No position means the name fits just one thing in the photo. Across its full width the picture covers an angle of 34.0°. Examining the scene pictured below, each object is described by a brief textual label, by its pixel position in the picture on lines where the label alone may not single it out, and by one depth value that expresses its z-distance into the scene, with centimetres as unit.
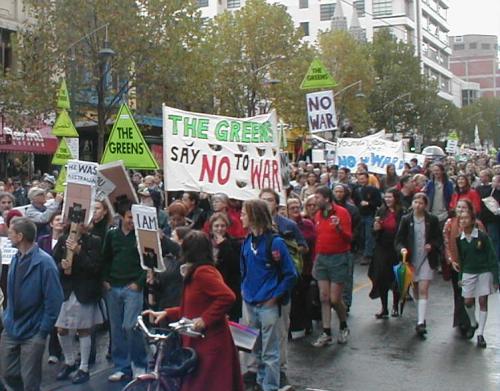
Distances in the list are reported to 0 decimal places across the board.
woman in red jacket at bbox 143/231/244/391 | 567
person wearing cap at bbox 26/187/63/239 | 1026
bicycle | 551
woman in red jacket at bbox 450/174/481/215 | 1378
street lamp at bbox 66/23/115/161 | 2275
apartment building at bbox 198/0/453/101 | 7344
